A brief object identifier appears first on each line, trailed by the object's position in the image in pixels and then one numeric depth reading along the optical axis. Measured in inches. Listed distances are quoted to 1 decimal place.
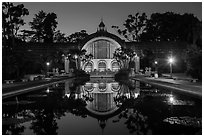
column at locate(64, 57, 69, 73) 1791.3
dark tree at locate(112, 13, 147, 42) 2493.8
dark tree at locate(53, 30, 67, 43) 2491.4
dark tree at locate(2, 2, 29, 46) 1343.6
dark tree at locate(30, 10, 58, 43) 2386.8
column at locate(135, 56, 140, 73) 1796.3
